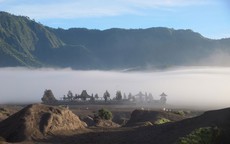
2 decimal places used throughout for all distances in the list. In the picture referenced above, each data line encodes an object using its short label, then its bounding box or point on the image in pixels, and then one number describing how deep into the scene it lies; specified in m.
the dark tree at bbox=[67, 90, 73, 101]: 174.05
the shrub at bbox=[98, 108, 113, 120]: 86.69
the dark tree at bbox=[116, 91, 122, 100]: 174.20
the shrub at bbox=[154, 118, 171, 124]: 69.94
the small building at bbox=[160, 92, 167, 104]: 179.43
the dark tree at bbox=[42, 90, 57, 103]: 159.38
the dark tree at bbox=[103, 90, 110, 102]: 167.38
